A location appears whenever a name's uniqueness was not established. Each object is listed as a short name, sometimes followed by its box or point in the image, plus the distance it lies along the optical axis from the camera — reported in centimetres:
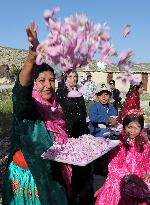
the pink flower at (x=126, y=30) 114
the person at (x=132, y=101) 254
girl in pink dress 222
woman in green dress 151
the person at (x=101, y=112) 325
